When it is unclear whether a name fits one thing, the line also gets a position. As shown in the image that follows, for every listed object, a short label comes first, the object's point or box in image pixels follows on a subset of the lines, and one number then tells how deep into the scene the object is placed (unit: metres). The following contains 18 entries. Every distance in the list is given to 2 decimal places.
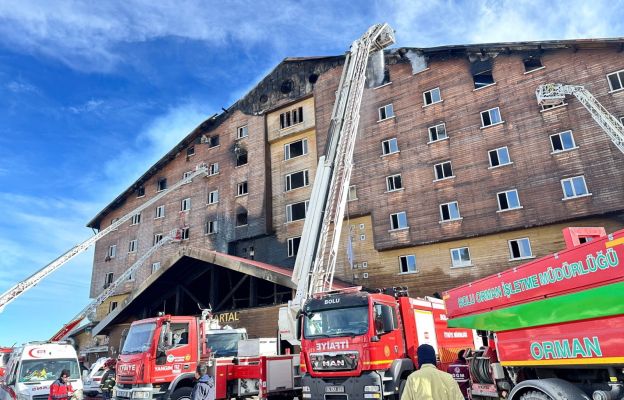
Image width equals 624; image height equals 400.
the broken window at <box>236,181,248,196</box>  33.72
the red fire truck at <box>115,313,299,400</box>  12.39
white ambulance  14.99
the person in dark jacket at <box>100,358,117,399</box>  17.61
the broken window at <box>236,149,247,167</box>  34.78
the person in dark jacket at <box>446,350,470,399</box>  10.53
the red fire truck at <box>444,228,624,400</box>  5.76
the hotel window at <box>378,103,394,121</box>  28.33
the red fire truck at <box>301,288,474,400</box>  9.99
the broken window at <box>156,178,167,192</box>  40.34
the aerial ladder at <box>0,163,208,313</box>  27.28
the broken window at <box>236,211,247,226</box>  33.15
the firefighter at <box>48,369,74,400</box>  11.35
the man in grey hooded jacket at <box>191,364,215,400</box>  9.35
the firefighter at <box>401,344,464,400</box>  4.32
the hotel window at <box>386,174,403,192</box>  26.50
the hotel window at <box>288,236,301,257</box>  29.75
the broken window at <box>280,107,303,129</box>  32.66
